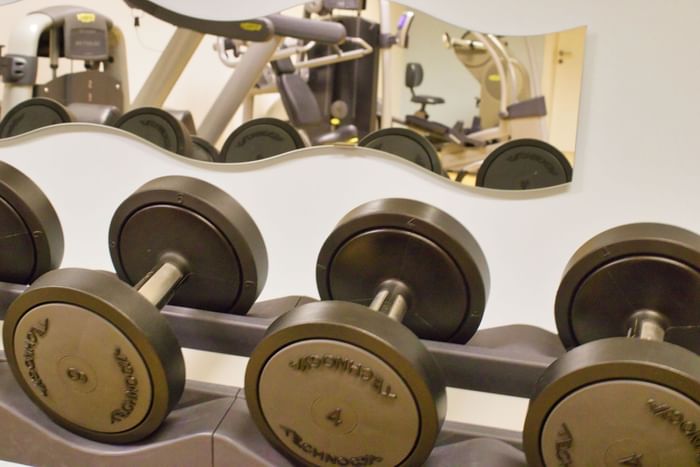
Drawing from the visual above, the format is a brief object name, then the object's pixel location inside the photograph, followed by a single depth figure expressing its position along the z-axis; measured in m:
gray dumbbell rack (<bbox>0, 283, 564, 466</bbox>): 0.68
